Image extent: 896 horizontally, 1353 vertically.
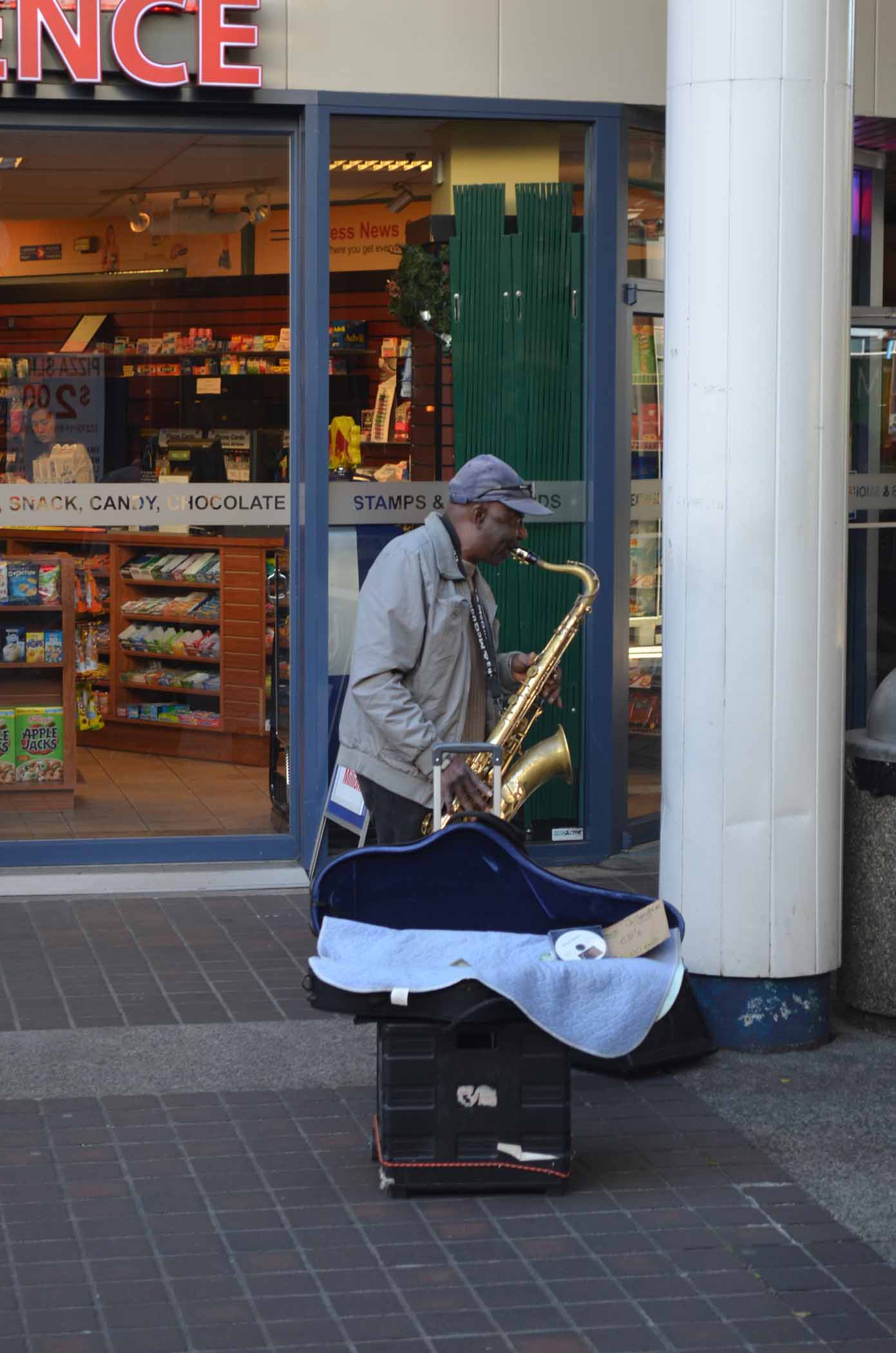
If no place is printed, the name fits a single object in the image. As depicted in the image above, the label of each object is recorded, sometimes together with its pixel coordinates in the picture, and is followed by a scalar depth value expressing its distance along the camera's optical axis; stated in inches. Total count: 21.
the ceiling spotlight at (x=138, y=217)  634.2
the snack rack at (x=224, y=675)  653.3
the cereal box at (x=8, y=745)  653.3
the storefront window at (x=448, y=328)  634.8
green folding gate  642.8
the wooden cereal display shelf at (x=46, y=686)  652.7
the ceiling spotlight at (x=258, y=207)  633.0
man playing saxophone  442.3
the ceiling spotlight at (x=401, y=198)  636.1
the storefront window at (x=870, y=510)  792.9
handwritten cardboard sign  372.8
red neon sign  582.9
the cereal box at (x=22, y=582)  645.9
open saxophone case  352.8
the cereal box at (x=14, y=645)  657.0
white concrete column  441.7
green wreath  641.6
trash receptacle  471.5
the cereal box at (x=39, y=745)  655.8
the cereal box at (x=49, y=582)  647.8
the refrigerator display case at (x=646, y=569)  664.4
